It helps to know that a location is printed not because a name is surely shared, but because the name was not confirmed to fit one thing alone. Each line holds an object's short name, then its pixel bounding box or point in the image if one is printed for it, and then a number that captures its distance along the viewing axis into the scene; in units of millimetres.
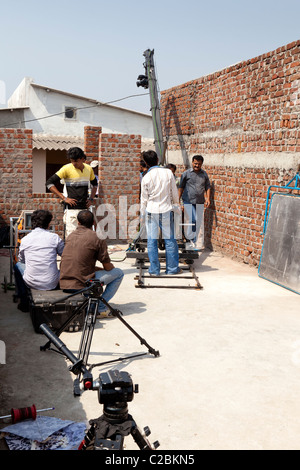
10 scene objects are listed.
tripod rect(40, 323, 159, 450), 2244
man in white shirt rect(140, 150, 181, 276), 7898
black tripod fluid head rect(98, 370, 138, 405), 2246
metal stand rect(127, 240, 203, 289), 7344
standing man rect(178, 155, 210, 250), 10023
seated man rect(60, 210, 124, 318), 5445
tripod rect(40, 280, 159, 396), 4020
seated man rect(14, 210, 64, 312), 5520
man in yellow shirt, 7550
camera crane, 13250
